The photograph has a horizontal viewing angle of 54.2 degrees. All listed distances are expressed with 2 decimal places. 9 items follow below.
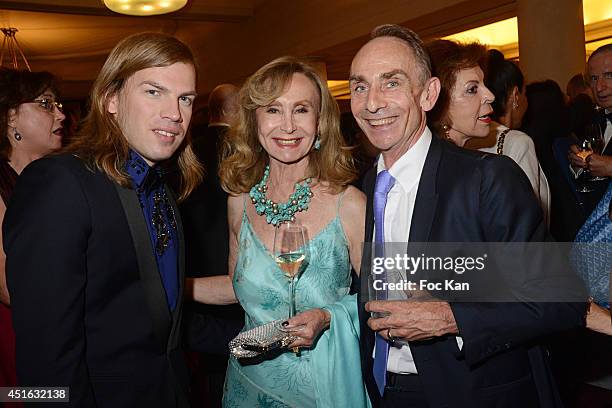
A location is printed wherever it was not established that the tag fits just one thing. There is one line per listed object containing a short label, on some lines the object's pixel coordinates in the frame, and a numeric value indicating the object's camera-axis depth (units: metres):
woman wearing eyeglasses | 3.04
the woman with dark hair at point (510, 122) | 3.05
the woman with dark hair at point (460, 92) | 2.74
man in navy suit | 1.57
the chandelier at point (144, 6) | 6.26
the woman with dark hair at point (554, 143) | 3.51
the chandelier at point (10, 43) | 11.23
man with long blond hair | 1.48
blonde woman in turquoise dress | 2.10
